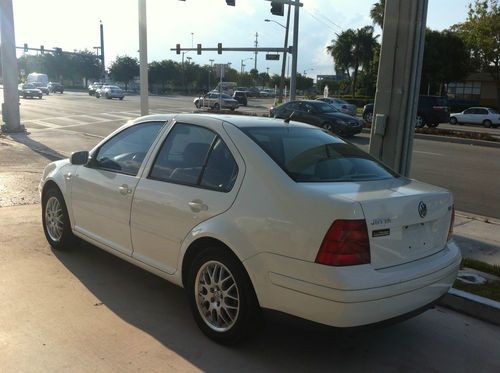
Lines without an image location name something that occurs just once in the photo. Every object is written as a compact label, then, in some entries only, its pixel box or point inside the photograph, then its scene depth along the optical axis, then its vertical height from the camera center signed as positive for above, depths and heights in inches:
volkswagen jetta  122.3 -37.8
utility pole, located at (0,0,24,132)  673.0 -5.3
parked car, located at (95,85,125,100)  2191.2 -90.9
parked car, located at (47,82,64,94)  2940.5 -106.5
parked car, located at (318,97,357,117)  1510.8 -76.3
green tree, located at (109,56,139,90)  4060.0 +15.0
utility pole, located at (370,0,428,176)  245.3 -1.1
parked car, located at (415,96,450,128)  1071.0 -59.9
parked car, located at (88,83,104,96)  2545.8 -90.3
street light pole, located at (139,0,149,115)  506.3 +23.0
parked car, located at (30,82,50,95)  2398.9 -86.5
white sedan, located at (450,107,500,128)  1391.5 -90.0
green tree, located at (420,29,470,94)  2010.3 +95.1
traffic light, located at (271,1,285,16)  967.6 +122.2
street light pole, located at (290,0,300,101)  1165.5 +51.4
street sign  1679.4 +58.7
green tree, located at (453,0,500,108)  1780.3 +163.2
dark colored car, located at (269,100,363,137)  812.6 -60.5
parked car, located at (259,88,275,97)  3836.6 -130.7
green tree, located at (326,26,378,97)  2906.0 +161.8
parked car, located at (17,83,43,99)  2050.9 -96.1
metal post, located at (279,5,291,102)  1590.8 +54.9
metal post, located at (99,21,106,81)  3066.9 +205.1
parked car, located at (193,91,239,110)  1658.5 -85.6
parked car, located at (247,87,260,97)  3479.8 -115.6
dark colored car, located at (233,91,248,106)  2027.6 -84.2
